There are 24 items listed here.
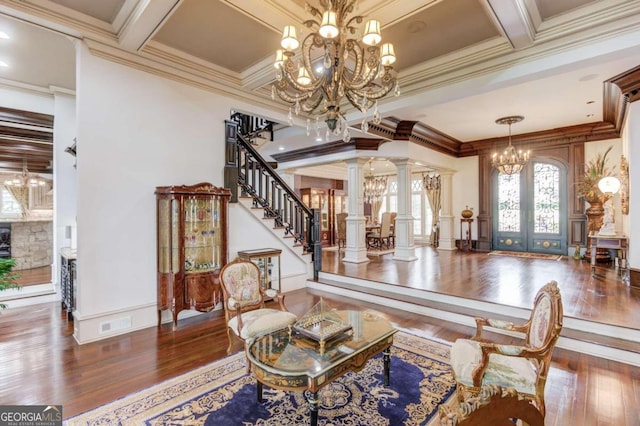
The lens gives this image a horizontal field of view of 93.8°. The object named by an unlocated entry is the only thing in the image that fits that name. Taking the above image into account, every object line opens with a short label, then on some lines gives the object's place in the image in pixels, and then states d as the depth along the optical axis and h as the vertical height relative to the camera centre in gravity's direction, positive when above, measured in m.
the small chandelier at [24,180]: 7.41 +0.95
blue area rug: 2.13 -1.46
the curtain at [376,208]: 12.51 +0.25
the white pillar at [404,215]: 7.43 -0.03
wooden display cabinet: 3.79 -0.43
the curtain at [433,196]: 10.77 +0.63
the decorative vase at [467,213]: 9.38 +0.00
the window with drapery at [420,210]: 11.51 +0.14
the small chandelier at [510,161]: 7.19 +1.26
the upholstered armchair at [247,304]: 2.82 -0.96
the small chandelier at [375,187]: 12.30 +1.09
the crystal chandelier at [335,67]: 2.42 +1.30
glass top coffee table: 1.91 -1.00
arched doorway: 8.06 +0.10
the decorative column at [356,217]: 7.25 -0.08
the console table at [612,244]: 5.24 -0.58
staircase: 4.69 +0.41
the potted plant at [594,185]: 6.34 +0.59
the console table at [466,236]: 9.52 -0.75
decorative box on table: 2.35 -0.93
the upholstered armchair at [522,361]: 1.92 -1.04
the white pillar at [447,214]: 9.70 -0.02
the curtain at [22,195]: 7.43 +0.56
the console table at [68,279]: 3.90 -0.86
